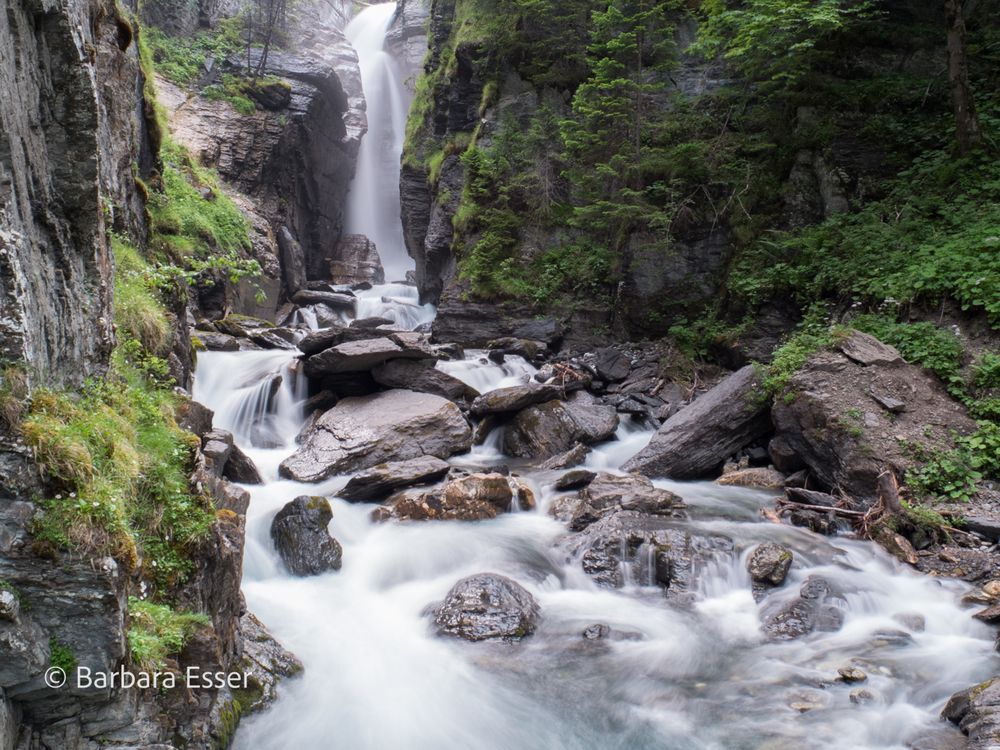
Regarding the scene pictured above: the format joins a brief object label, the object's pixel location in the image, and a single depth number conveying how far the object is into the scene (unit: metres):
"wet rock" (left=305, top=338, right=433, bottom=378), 12.05
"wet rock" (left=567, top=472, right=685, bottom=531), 8.19
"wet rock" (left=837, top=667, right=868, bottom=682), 5.24
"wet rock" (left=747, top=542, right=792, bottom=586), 6.66
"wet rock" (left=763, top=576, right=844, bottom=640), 6.00
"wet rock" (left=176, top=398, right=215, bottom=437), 6.98
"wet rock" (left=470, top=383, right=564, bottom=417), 11.91
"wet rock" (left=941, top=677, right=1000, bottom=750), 4.18
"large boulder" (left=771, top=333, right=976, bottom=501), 8.23
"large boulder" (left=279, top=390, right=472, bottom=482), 10.05
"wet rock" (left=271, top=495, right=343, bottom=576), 6.99
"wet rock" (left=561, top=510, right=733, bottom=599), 6.85
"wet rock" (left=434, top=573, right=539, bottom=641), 5.99
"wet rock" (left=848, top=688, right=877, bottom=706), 4.98
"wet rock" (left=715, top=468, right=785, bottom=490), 9.47
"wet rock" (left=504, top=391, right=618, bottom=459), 11.44
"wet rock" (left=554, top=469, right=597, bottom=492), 9.36
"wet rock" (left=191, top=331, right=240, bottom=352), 13.92
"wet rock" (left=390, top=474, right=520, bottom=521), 8.36
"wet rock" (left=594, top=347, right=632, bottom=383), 14.14
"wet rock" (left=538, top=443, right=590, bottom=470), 10.55
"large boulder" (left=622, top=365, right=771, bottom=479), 10.07
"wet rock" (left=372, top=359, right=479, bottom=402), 12.52
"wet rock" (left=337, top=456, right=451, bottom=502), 8.95
